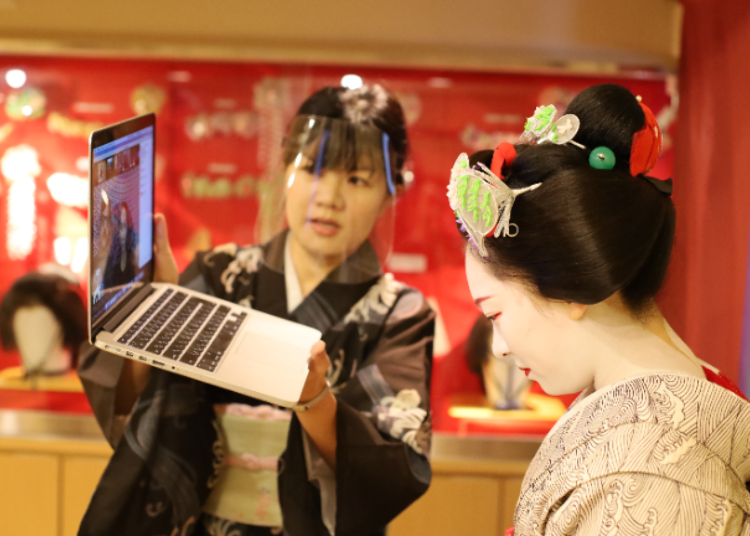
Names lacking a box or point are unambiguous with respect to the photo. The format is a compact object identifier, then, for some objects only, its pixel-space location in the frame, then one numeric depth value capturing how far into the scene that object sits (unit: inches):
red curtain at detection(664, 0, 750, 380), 62.7
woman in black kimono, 47.0
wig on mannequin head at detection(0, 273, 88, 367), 80.9
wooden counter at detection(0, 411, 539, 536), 78.2
